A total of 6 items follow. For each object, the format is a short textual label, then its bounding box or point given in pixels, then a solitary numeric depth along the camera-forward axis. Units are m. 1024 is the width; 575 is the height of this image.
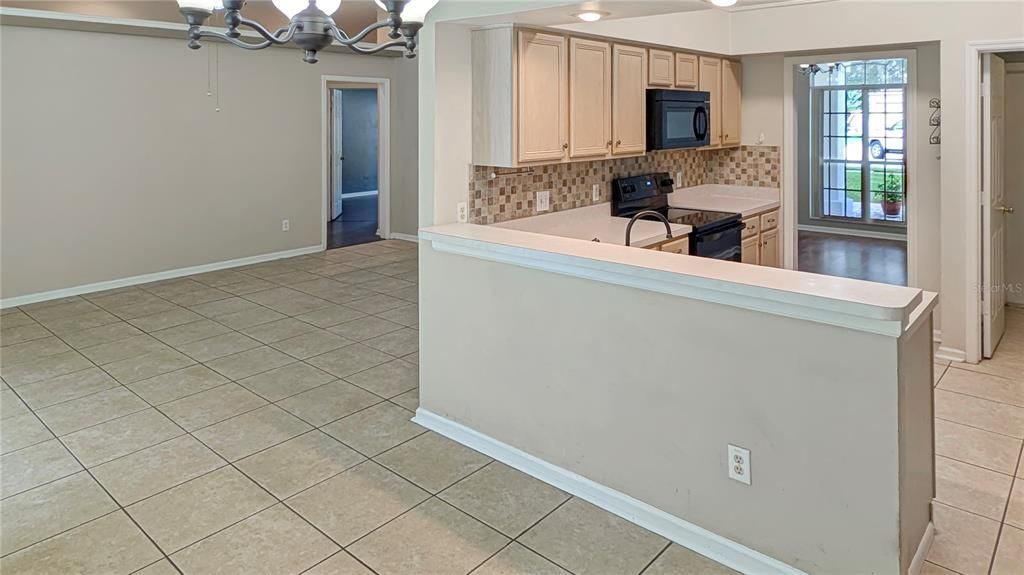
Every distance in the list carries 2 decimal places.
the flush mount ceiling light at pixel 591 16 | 2.74
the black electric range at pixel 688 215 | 4.23
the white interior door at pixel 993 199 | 3.84
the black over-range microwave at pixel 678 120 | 4.34
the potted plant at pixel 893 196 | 8.56
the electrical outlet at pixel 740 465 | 2.11
